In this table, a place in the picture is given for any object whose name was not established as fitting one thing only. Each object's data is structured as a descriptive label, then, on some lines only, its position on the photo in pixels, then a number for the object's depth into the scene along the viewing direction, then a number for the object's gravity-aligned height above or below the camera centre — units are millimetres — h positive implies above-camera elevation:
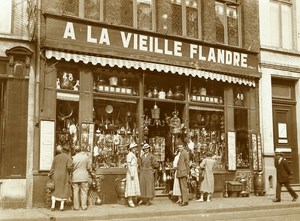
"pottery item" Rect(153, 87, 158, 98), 15367 +2052
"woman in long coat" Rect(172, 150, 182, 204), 13836 -1127
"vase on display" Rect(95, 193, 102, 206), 13298 -1535
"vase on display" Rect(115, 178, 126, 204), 13454 -1204
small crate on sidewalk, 15820 -1359
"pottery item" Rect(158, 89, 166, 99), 15497 +2013
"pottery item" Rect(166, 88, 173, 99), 15672 +2003
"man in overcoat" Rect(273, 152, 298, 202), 14234 -862
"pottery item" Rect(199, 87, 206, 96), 16411 +2268
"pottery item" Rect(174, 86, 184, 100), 15794 +2053
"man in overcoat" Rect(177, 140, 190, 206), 13266 -660
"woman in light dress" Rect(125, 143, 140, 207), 12883 -846
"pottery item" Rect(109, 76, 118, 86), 14414 +2318
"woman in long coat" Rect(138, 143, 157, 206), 13352 -812
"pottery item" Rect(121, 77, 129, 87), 14699 +2338
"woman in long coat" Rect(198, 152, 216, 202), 14500 -910
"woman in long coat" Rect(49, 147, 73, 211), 11961 -727
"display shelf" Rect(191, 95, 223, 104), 16250 +1965
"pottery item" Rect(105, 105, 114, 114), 14436 +1387
